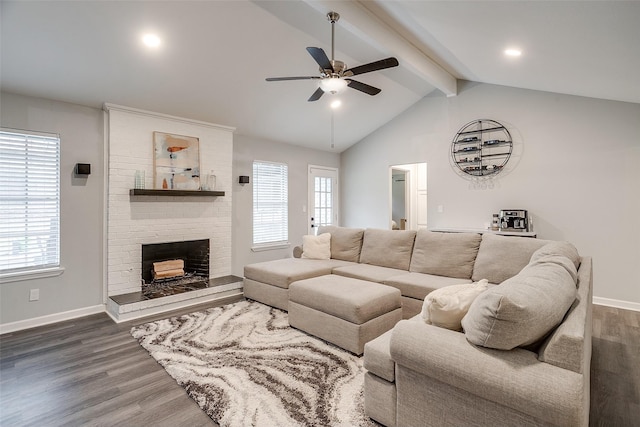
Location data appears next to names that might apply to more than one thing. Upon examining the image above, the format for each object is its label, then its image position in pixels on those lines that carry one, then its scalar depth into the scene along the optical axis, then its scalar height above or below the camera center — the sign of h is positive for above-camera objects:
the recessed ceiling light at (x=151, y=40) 3.12 +1.68
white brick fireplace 3.98 +0.10
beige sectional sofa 1.26 -0.64
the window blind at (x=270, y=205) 5.74 +0.14
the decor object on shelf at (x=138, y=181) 4.10 +0.40
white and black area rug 1.99 -1.20
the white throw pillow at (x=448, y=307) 1.68 -0.49
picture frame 4.34 +0.70
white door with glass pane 6.65 +0.33
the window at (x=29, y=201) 3.38 +0.12
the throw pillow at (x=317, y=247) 4.64 -0.50
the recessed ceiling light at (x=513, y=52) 3.29 +1.65
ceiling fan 2.85 +1.31
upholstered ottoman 2.74 -0.88
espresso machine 4.76 -0.12
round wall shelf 5.06 +1.04
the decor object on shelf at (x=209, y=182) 4.83 +0.45
